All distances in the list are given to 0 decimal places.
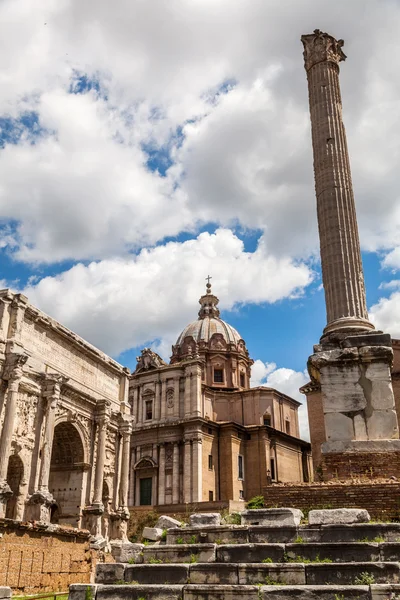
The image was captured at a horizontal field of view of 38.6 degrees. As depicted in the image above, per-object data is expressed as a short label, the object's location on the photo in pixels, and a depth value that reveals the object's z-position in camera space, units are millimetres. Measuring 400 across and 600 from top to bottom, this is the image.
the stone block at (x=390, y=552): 8211
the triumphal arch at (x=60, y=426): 26781
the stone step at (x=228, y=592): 7363
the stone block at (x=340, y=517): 9406
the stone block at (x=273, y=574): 8164
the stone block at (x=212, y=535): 9773
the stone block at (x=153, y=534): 10758
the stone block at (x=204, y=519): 10445
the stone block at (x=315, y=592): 7348
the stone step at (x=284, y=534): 8844
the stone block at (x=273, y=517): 9805
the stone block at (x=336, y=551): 8352
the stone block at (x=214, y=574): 8656
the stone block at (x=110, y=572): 9453
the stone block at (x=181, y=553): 9352
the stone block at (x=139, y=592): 8461
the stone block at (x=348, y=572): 7715
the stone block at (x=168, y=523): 11172
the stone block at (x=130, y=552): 10000
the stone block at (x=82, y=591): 9016
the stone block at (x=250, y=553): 8859
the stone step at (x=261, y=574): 7797
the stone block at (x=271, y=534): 9383
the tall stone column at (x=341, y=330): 12547
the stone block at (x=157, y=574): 8969
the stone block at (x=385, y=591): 7188
